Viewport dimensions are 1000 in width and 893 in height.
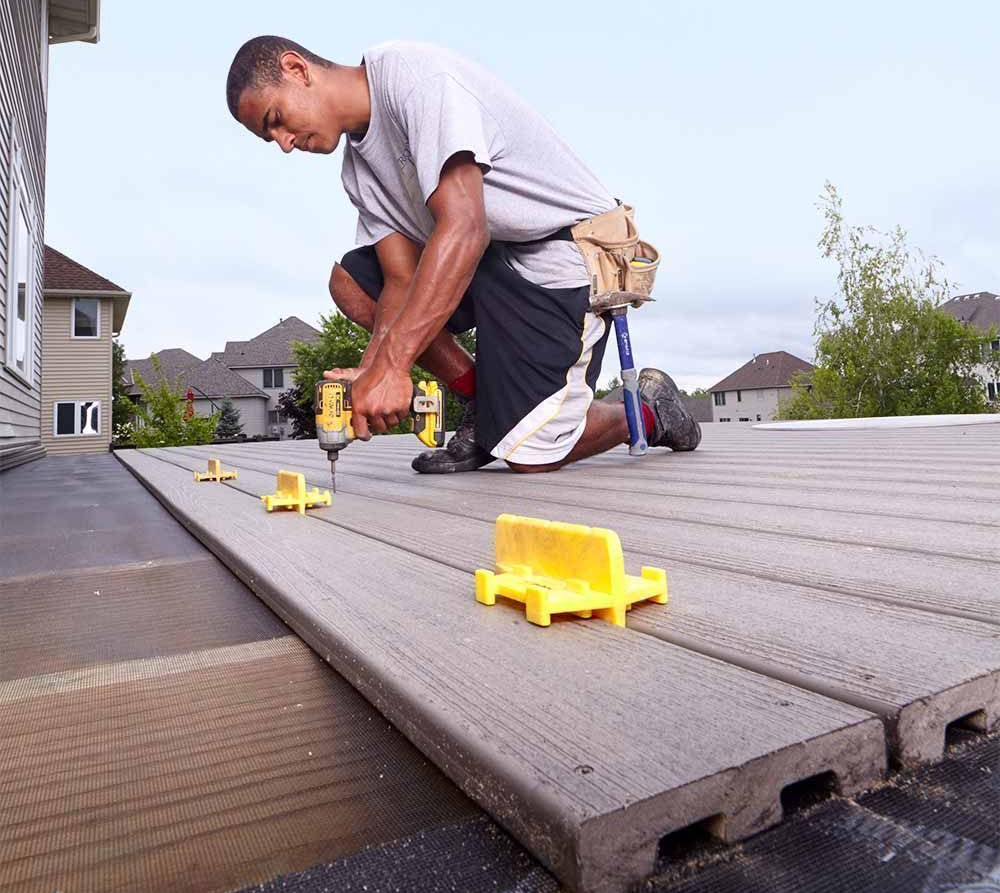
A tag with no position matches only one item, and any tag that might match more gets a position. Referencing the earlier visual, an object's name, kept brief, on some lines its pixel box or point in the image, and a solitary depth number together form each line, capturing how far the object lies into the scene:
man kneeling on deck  1.92
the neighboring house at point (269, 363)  36.12
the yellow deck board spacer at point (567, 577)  0.67
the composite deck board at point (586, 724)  0.35
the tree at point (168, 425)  13.27
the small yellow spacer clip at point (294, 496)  1.60
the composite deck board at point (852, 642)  0.46
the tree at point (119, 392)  28.25
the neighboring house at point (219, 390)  31.64
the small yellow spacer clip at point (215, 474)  2.59
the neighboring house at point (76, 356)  14.68
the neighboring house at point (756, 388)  45.31
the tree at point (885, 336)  14.09
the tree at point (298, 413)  25.95
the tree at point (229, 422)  28.89
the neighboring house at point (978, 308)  29.20
